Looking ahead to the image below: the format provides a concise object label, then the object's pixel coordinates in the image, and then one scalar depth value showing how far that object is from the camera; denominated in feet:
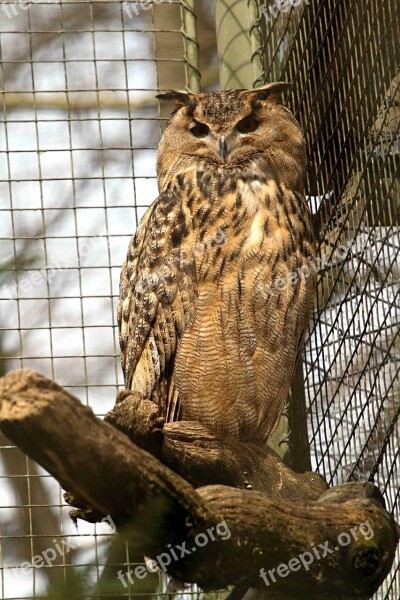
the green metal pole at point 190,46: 33.34
